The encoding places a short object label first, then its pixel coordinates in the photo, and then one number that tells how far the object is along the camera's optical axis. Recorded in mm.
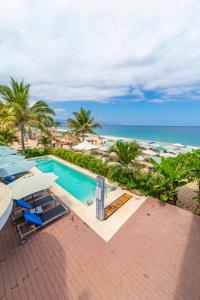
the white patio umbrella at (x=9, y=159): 8954
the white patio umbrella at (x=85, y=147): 15445
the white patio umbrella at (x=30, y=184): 5570
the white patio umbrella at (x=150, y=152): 21044
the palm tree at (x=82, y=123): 19953
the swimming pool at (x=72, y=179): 9019
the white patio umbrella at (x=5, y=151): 10495
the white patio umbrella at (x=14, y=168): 8111
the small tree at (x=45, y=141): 18844
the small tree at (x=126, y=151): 8023
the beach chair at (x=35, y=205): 5859
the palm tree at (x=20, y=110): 13052
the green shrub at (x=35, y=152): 16172
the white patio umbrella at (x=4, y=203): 2423
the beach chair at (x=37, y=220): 5027
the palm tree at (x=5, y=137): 16789
